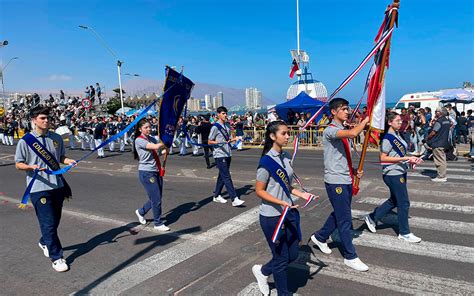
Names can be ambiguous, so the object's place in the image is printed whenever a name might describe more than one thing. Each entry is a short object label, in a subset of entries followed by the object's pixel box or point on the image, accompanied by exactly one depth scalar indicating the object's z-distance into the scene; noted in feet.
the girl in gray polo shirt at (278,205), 11.38
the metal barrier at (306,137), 60.80
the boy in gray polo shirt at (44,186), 14.93
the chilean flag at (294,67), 89.06
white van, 77.91
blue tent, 68.39
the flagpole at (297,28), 93.64
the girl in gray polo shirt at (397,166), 16.10
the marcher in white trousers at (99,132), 61.77
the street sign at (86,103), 125.39
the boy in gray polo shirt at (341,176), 13.99
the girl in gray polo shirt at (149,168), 19.38
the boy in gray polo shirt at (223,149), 24.17
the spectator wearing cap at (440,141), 29.76
